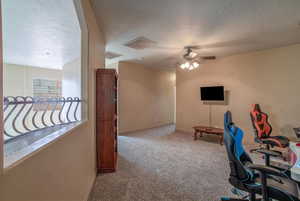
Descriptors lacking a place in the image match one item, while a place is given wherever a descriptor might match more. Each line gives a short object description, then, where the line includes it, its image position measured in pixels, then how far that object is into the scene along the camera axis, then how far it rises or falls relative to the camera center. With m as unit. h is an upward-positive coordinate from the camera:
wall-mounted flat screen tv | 4.35 +0.25
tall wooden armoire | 2.41 -0.31
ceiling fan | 3.52 +1.21
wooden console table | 3.97 -0.89
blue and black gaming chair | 1.23 -0.82
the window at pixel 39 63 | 0.79 +1.34
